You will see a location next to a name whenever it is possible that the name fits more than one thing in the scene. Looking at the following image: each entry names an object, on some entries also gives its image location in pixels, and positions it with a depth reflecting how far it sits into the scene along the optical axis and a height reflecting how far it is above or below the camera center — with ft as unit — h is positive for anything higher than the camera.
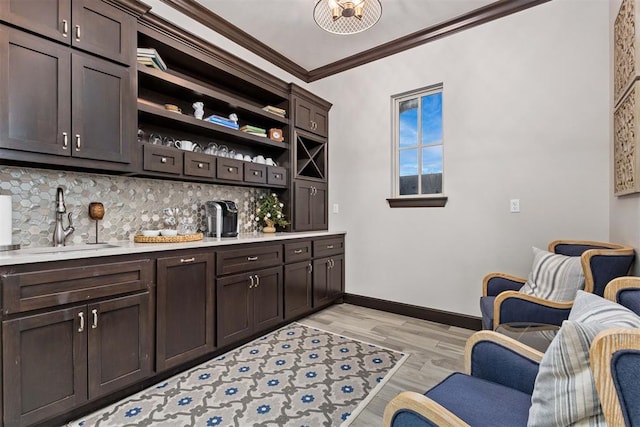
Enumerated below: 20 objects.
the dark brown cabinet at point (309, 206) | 11.32 +0.38
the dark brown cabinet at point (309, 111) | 11.29 +4.15
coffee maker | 9.13 -0.08
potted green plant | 10.89 +0.05
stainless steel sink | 5.71 -0.68
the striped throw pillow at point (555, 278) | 6.08 -1.35
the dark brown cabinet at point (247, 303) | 7.75 -2.47
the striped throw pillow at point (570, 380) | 2.34 -1.39
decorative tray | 7.18 -0.56
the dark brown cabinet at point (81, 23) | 5.50 +3.86
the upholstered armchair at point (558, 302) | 5.59 -1.67
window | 10.33 +2.50
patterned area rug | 5.49 -3.68
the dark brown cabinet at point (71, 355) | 4.77 -2.49
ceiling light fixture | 7.39 +5.49
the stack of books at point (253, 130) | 9.92 +2.87
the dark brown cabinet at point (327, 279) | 10.95 -2.46
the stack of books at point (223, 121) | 8.98 +2.89
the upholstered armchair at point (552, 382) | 2.05 -1.59
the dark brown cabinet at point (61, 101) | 5.41 +2.31
